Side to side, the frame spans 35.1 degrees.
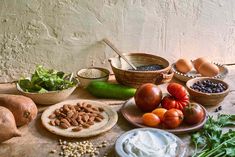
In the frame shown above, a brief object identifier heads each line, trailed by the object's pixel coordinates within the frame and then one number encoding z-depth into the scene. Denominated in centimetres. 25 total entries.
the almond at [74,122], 116
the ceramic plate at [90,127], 111
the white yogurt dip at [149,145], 98
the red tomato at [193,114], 117
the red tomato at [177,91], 125
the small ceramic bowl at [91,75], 144
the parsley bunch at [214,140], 102
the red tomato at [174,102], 123
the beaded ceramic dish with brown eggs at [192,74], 151
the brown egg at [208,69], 150
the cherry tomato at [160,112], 119
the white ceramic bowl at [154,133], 99
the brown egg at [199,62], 154
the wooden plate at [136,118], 114
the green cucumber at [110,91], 138
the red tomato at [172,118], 114
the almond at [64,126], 113
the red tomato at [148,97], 124
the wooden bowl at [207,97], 131
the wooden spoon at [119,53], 146
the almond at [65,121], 115
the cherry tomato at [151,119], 116
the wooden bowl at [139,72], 138
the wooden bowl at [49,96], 127
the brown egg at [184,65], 154
